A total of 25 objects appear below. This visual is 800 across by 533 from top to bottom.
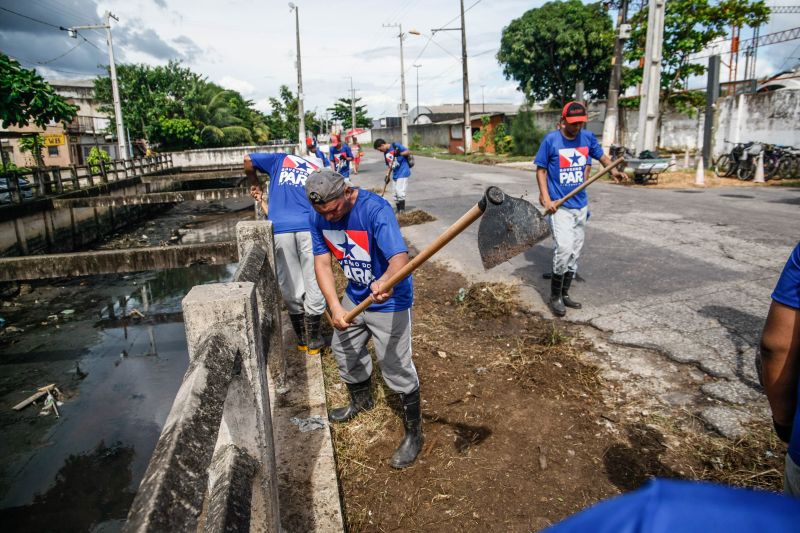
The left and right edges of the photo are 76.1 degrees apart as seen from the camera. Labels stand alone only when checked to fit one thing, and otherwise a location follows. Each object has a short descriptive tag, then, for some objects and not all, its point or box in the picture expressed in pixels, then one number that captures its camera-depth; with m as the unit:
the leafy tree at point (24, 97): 8.02
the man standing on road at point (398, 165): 10.52
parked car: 10.66
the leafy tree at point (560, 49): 29.61
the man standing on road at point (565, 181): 4.92
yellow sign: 16.42
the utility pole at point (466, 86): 32.03
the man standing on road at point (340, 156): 13.13
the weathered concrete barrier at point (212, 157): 26.45
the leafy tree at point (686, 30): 17.98
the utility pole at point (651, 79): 14.81
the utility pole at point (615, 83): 16.38
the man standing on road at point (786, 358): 1.40
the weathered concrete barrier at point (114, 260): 5.66
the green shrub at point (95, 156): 23.89
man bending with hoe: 2.77
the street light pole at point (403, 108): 37.75
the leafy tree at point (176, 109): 32.66
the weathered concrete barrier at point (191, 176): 18.26
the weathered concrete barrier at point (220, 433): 1.24
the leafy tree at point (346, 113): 76.50
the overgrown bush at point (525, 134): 27.53
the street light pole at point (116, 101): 23.44
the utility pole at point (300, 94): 29.08
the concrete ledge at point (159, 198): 11.81
